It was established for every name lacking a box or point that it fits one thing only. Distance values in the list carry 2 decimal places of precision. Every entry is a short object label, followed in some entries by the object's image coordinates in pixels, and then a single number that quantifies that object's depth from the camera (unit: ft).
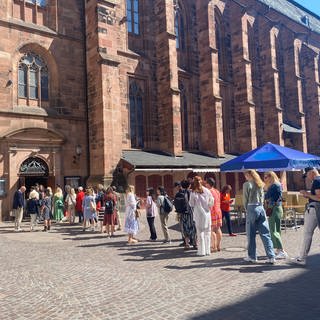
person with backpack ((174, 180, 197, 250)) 29.43
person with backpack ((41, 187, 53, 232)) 44.04
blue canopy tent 36.65
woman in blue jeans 23.49
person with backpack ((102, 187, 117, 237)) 37.29
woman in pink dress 27.86
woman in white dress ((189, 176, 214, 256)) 26.37
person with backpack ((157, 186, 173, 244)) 32.22
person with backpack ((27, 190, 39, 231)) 43.47
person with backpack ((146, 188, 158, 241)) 34.55
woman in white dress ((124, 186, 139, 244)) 32.76
